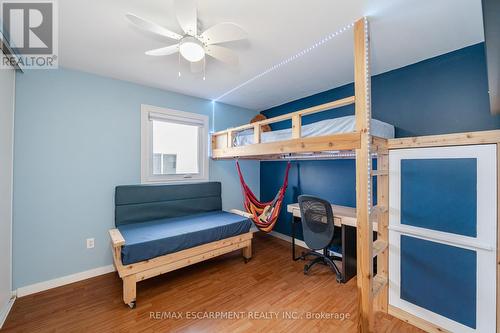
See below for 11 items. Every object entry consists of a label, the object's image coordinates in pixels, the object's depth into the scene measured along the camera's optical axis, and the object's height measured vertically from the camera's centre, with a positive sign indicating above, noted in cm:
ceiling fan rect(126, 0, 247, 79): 131 +98
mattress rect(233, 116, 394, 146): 182 +39
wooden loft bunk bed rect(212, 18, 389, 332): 147 -5
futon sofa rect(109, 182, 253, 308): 193 -71
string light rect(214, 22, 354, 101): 173 +117
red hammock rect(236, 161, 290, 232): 290 -63
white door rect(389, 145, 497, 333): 145 -53
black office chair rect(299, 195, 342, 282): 229 -69
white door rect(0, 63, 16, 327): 180 -12
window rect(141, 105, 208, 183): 287 +34
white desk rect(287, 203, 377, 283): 230 -84
